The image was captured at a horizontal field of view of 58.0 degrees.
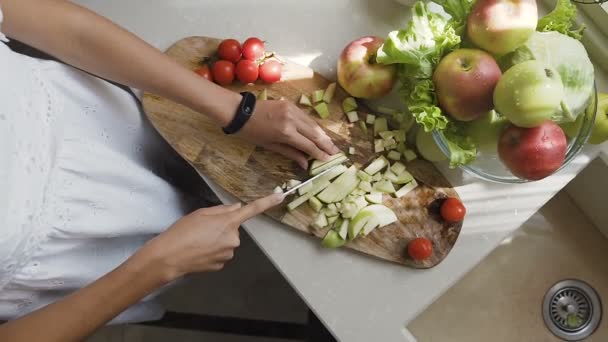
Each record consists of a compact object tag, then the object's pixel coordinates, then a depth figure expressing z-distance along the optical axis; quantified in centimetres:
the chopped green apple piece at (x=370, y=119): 96
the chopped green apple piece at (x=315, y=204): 90
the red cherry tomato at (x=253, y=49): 95
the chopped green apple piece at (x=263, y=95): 96
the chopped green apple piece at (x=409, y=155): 94
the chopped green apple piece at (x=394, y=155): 93
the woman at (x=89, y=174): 74
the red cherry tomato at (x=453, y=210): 89
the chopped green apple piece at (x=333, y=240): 88
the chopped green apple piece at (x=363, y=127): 95
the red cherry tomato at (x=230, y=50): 96
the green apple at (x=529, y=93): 73
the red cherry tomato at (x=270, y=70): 95
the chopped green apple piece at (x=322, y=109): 95
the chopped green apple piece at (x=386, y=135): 94
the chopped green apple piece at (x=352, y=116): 96
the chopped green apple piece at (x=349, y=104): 96
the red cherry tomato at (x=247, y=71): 94
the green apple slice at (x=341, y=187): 91
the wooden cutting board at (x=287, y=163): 90
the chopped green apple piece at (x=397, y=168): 93
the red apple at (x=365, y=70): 91
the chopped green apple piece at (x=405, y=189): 92
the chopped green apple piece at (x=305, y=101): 96
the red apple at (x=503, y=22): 79
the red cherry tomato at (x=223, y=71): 95
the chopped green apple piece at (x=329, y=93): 96
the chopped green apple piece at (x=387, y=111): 97
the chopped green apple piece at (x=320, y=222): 89
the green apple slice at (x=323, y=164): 92
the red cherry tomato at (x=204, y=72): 96
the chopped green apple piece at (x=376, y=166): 93
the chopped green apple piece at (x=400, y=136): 94
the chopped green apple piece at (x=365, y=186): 92
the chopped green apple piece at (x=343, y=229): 88
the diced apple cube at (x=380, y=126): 95
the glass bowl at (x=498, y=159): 84
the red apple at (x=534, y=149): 78
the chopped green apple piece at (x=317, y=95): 96
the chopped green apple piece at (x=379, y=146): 94
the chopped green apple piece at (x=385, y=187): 92
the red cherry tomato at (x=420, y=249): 87
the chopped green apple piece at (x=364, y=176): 92
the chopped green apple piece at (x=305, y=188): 91
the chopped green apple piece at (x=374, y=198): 91
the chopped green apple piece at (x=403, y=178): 92
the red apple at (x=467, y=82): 79
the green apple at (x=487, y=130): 84
